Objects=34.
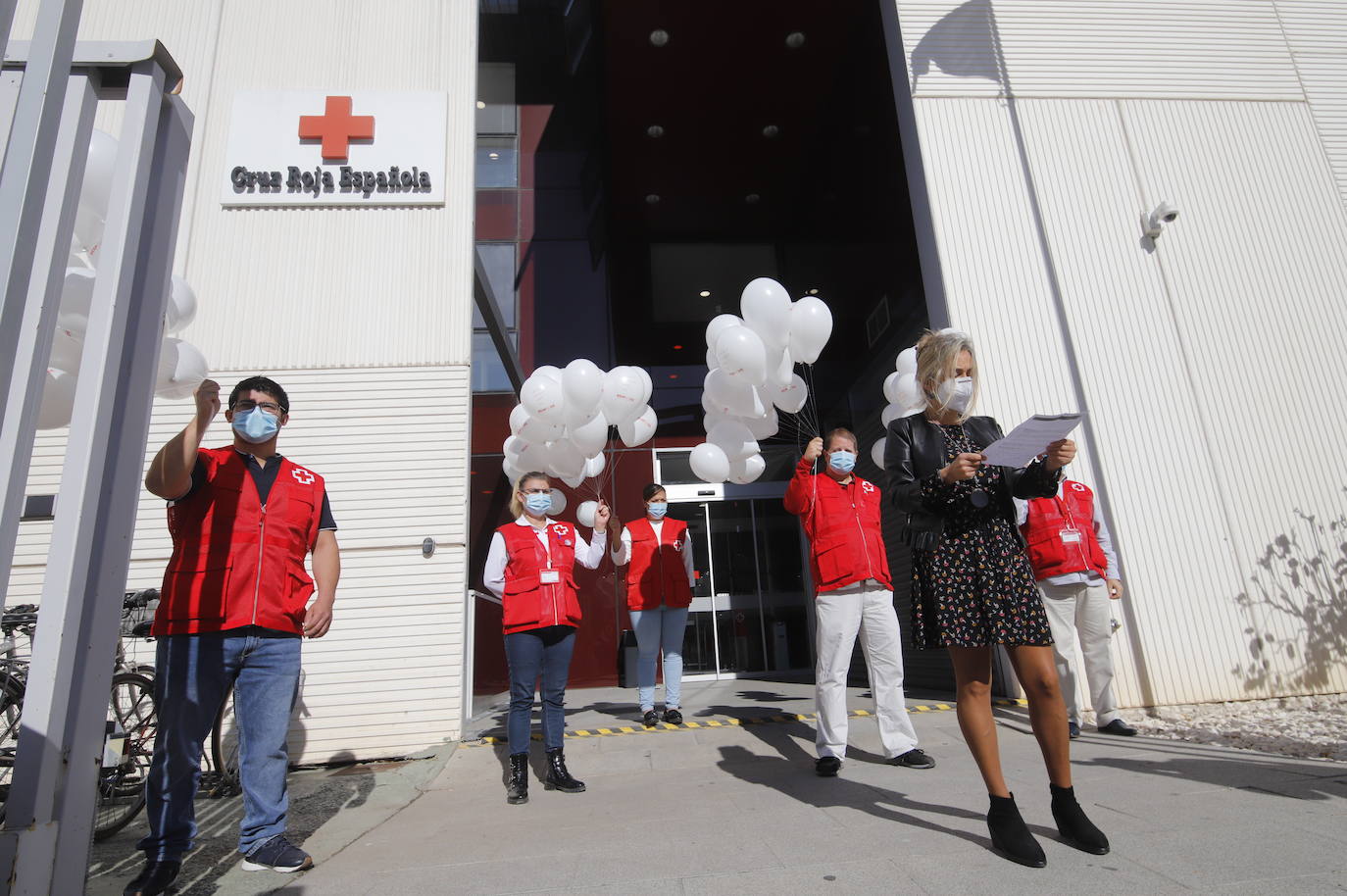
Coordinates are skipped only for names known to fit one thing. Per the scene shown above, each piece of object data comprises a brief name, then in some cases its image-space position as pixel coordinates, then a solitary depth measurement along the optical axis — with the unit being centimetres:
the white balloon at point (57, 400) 324
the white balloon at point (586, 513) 729
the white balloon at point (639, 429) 607
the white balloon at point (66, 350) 320
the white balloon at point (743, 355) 500
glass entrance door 998
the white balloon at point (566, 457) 582
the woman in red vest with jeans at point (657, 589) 582
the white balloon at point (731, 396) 529
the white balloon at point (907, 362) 537
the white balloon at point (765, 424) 573
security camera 647
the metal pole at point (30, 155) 143
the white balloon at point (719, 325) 526
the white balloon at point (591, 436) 571
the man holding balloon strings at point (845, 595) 368
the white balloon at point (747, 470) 614
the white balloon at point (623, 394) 568
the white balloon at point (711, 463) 607
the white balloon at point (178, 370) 371
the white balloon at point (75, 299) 317
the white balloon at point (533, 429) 556
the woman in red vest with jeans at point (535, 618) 363
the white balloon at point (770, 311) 506
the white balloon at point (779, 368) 519
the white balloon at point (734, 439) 589
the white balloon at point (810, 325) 512
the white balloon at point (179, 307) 374
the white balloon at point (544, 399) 541
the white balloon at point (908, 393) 511
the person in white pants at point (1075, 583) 454
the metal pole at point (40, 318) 149
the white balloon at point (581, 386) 534
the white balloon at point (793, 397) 561
